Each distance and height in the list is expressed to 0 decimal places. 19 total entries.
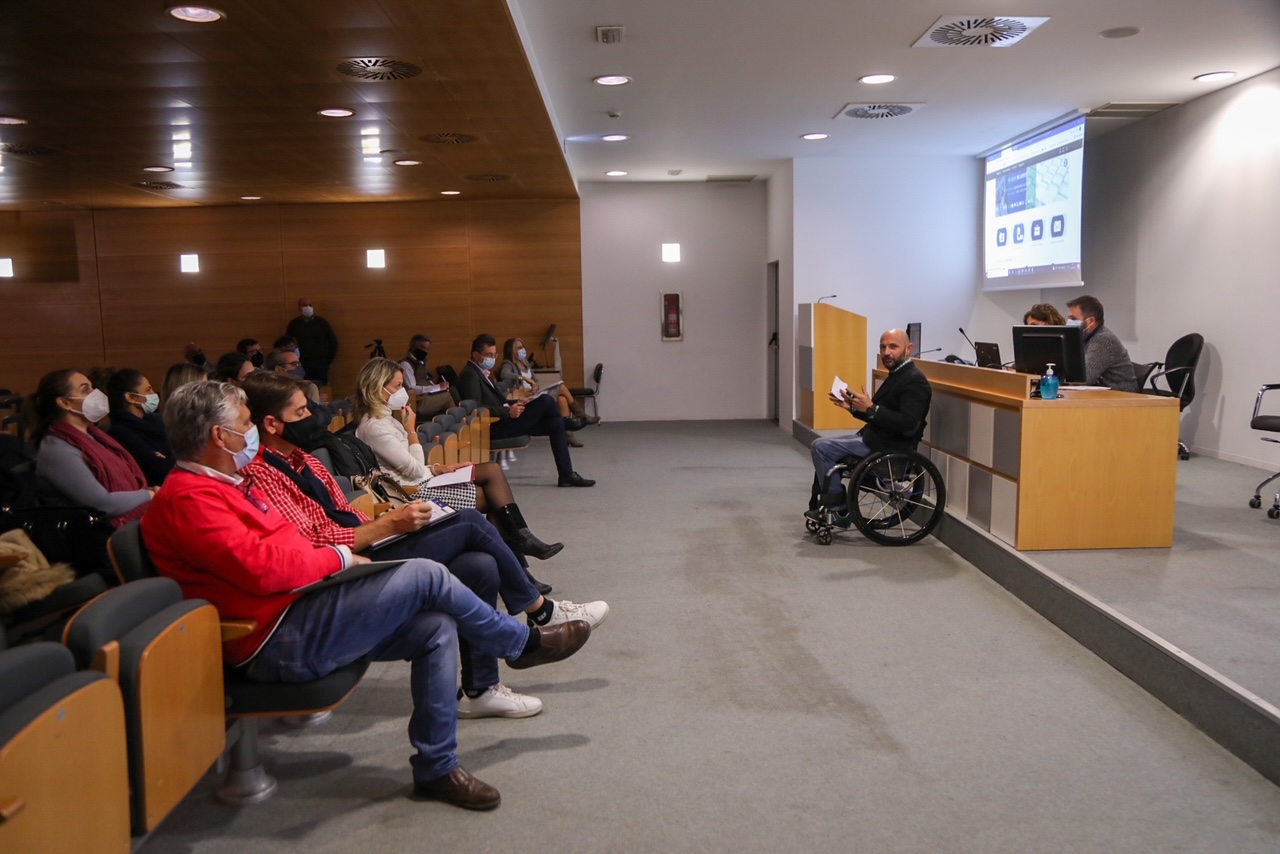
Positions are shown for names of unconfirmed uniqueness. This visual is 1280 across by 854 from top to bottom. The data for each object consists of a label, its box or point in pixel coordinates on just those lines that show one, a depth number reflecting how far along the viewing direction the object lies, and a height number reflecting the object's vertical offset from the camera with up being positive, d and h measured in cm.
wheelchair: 534 -104
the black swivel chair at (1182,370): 765 -52
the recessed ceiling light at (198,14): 443 +143
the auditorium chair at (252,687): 245 -96
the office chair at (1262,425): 578 -75
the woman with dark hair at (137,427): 434 -48
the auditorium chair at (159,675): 199 -79
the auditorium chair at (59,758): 160 -77
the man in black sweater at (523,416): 781 -82
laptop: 679 -33
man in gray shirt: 652 -34
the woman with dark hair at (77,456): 375 -54
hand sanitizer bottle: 483 -40
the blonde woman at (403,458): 471 -71
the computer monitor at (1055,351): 551 -25
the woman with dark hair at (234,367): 607 -30
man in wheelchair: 537 -58
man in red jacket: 243 -73
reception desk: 477 -82
